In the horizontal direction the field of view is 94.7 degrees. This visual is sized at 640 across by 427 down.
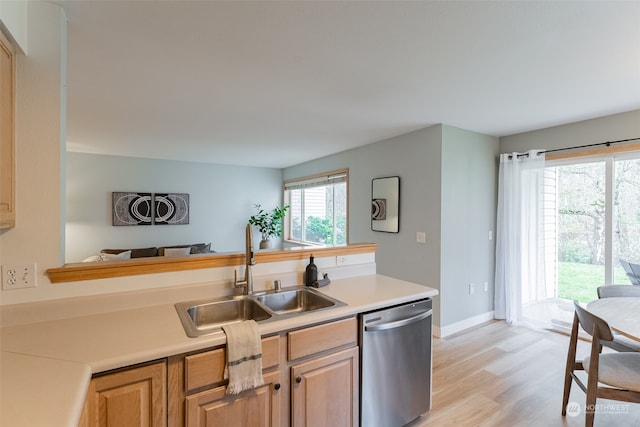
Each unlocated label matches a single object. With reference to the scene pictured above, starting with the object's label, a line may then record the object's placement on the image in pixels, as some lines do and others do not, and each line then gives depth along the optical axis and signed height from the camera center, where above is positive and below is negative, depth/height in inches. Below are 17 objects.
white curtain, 133.9 -10.3
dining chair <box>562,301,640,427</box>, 62.3 -35.2
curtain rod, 111.4 +28.3
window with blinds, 199.3 +4.1
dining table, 62.5 -23.9
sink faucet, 70.9 -14.7
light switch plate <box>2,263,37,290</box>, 52.1 -11.4
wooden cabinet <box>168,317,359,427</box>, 47.9 -32.1
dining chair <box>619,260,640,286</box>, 106.5 -20.6
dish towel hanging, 50.1 -24.8
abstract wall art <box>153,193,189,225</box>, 211.3 +3.7
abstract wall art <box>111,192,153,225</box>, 198.4 +3.3
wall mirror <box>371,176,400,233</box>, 146.5 +5.1
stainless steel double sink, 64.1 -21.6
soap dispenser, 79.8 -16.4
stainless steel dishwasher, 66.7 -35.9
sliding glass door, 113.9 -2.6
